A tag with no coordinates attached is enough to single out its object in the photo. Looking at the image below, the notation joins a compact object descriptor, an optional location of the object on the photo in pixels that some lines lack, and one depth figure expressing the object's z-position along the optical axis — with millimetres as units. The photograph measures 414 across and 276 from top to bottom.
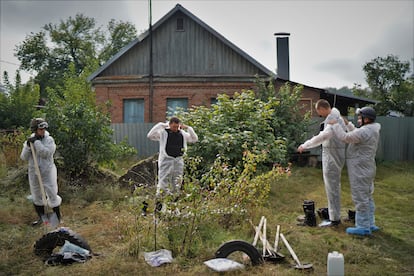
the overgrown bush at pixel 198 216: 4891
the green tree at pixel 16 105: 19219
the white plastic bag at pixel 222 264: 4320
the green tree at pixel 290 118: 12000
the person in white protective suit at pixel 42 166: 6238
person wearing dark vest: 6637
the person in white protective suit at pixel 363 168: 5809
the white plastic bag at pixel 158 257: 4539
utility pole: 16516
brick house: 16500
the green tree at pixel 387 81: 20328
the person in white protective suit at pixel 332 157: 6125
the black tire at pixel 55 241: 4906
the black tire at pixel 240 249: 4516
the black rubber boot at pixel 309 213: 6328
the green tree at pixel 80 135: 8875
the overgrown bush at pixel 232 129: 8289
